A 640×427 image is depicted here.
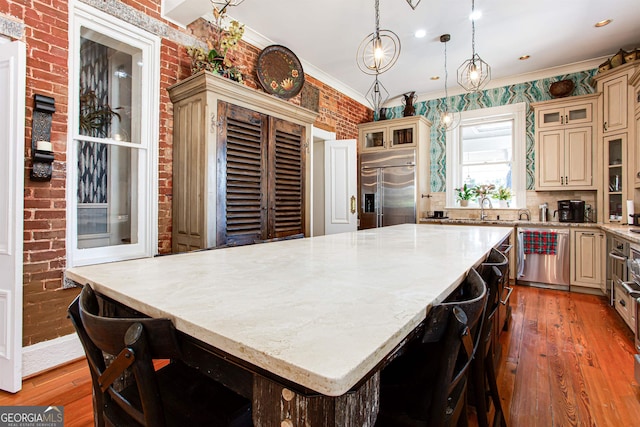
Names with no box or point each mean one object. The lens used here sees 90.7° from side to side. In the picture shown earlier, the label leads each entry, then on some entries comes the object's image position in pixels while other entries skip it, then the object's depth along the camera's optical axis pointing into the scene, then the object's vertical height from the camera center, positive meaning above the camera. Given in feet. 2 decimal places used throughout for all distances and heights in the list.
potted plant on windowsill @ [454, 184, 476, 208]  16.90 +1.07
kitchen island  1.57 -0.68
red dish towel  13.37 -1.18
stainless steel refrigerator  16.74 +1.43
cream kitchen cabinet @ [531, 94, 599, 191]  13.43 +3.15
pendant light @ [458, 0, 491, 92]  9.01 +4.10
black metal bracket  6.66 +1.58
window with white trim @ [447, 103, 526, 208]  15.72 +3.36
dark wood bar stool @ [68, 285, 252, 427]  2.05 -1.38
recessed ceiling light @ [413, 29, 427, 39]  11.50 +6.66
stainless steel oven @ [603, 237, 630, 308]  9.20 -1.59
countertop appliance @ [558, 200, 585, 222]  13.79 +0.15
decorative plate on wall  11.94 +5.65
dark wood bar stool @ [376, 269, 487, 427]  2.35 -1.57
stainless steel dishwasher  13.28 -1.84
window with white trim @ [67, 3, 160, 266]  7.55 +1.91
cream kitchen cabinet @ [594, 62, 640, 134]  11.78 +4.58
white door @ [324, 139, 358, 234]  15.25 +1.38
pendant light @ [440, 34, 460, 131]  11.95 +5.93
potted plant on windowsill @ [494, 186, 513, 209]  15.85 +0.92
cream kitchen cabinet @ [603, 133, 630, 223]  12.03 +1.49
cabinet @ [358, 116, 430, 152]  16.92 +4.51
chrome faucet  16.34 +0.47
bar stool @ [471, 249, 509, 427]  3.87 -1.50
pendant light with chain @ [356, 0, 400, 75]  6.46 +3.32
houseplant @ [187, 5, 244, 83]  9.09 +4.56
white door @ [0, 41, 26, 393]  6.18 +0.20
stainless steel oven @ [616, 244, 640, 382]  6.90 -1.97
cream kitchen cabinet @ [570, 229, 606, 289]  12.47 -1.75
